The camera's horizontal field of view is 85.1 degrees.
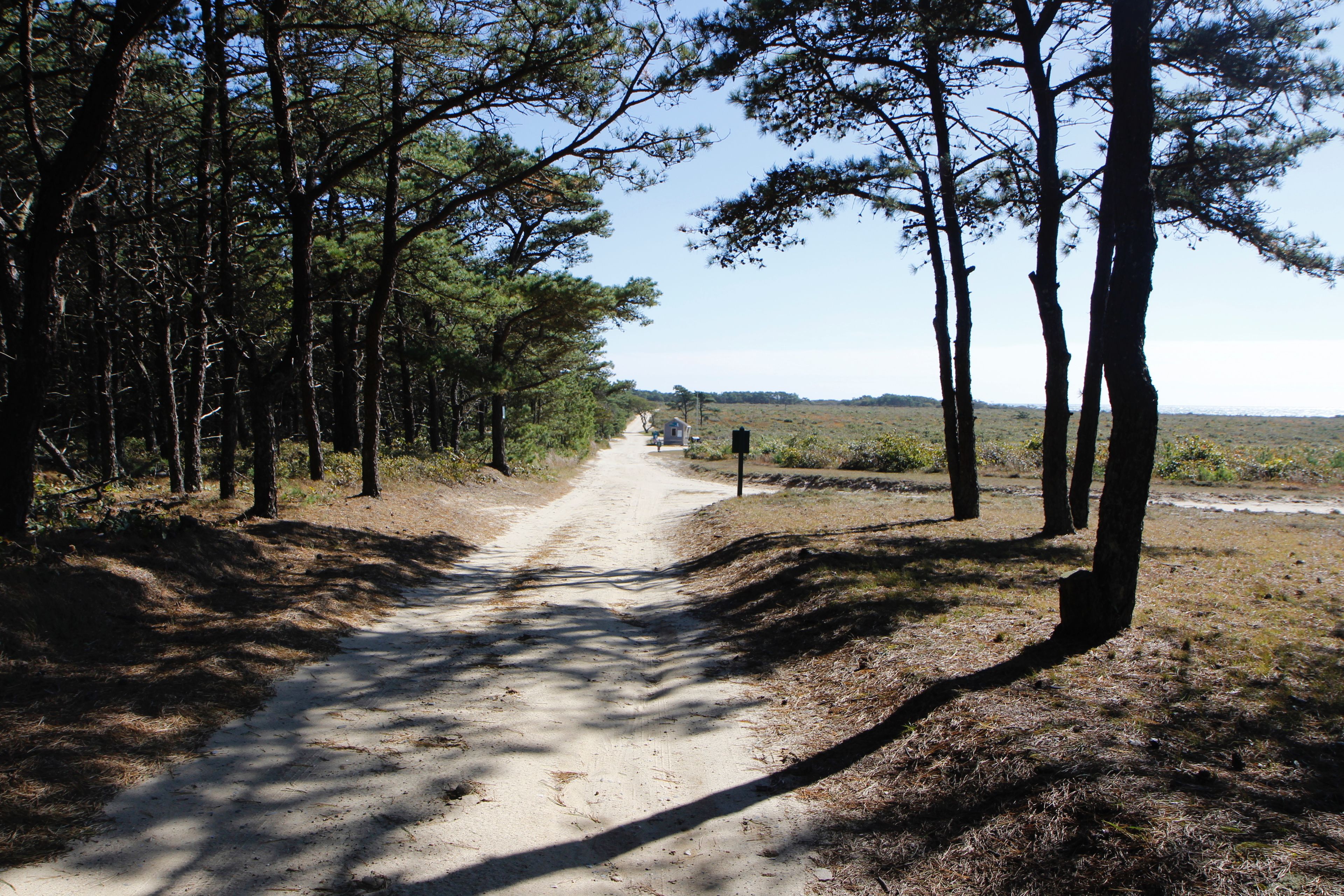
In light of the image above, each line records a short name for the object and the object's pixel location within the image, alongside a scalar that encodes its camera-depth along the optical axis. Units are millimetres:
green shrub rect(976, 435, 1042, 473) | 30188
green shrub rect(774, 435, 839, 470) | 36125
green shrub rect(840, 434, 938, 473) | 31953
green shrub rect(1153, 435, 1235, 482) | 25578
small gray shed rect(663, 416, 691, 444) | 73938
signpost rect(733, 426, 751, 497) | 19188
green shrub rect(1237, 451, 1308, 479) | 25938
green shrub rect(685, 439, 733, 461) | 47938
